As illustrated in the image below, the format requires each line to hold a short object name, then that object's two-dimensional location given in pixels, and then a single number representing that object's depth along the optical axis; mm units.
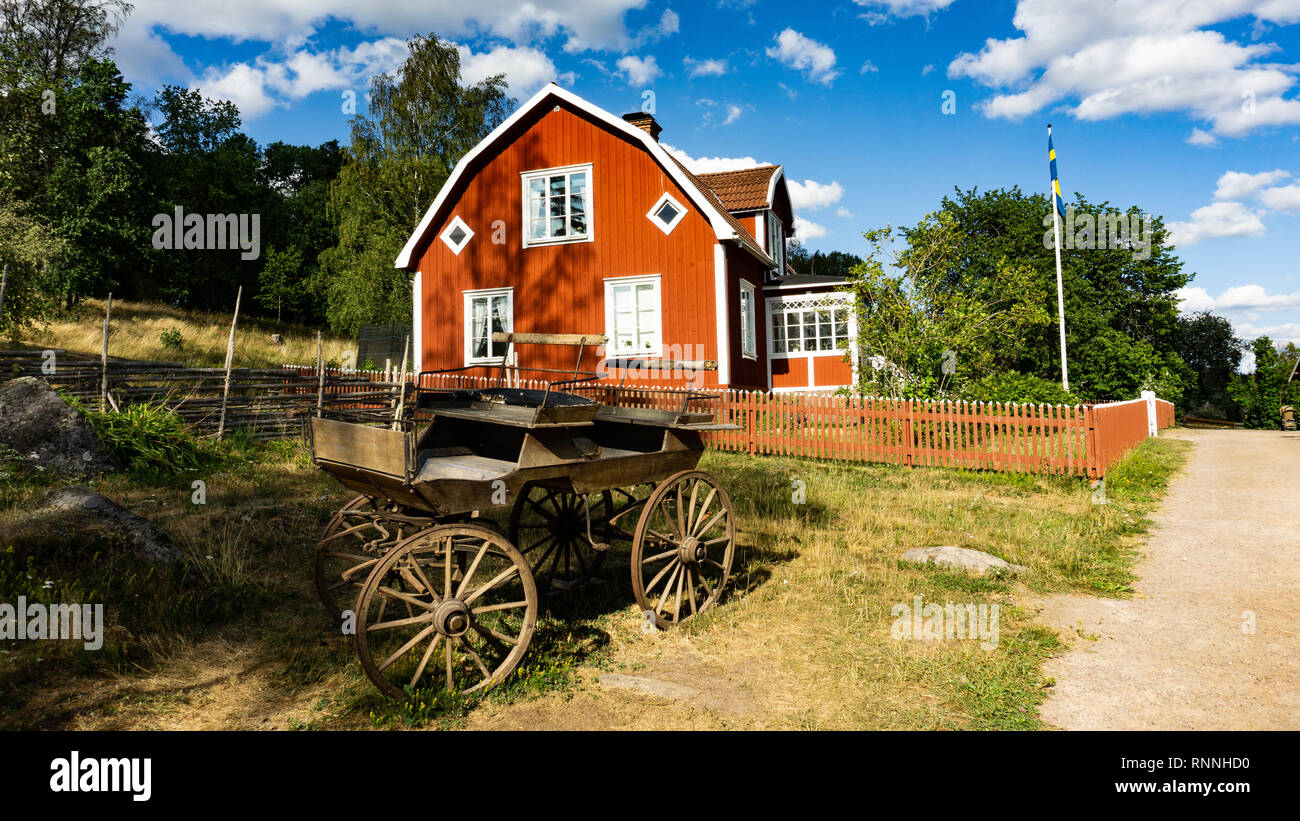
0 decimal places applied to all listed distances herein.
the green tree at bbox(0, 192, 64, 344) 15705
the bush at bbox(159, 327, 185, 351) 23328
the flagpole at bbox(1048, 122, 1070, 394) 22684
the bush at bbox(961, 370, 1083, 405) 18203
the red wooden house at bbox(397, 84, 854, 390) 17547
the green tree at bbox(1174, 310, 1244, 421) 53094
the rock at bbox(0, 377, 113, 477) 8930
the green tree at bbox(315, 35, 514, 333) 29781
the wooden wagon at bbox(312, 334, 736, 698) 4293
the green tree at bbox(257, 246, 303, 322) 45188
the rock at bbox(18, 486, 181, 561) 5914
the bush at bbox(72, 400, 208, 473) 9969
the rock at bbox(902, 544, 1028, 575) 7172
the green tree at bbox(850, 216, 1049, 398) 16703
